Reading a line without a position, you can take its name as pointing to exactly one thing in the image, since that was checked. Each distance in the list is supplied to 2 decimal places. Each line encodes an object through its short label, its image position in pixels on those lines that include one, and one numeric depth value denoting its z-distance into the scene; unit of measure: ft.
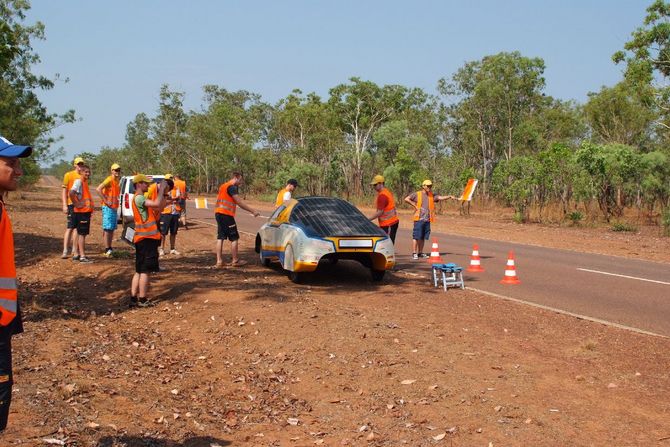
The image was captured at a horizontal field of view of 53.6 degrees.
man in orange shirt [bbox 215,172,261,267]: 41.65
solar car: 34.40
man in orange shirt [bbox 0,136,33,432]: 10.44
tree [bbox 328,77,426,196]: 166.40
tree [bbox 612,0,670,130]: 79.51
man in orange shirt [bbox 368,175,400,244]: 44.11
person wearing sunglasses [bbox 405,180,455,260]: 48.11
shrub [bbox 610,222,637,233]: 81.30
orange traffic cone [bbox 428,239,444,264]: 46.86
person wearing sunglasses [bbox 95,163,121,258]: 44.80
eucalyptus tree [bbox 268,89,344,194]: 163.32
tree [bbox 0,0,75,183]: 110.52
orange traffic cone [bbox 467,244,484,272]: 43.98
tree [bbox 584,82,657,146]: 120.16
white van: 71.46
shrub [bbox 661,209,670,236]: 75.46
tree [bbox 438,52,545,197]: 145.48
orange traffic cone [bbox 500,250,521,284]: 38.91
